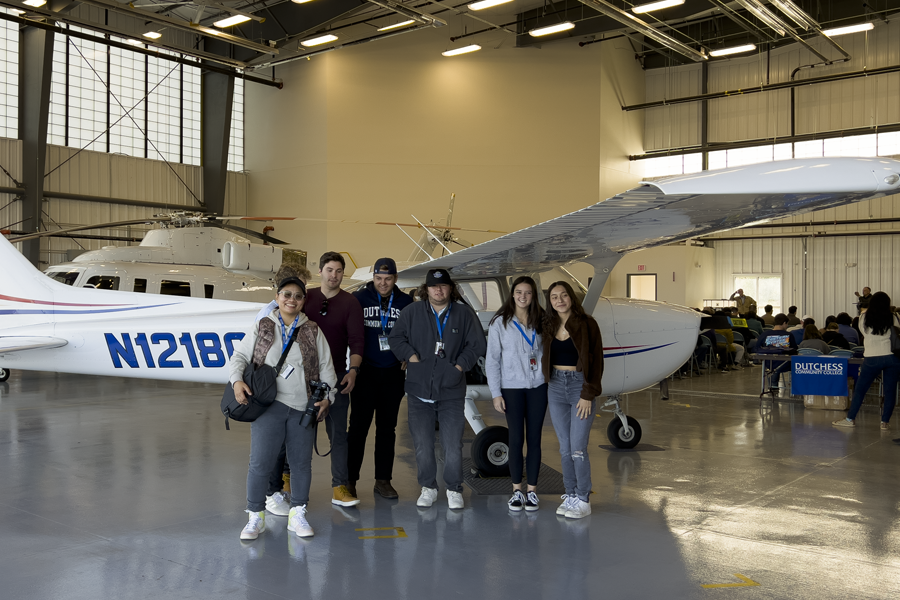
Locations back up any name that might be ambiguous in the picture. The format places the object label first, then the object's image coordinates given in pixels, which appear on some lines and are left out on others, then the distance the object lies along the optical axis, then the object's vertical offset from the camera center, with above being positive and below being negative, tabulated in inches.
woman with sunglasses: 154.7 -17.5
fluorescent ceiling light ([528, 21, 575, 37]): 647.1 +245.1
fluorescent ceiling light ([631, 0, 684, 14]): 554.3 +232.1
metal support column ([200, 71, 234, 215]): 813.9 +194.0
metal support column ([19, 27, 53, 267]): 659.4 +172.2
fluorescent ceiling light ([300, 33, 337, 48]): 637.3 +230.7
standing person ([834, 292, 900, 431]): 290.2 -16.0
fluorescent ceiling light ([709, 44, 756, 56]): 661.9 +233.8
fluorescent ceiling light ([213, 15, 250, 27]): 575.4 +224.8
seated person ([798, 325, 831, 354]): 373.3 -17.0
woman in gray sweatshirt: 175.9 -15.2
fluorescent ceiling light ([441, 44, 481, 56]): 700.7 +246.7
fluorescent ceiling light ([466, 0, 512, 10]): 562.0 +230.9
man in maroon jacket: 176.2 -4.8
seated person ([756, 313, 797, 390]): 387.9 -18.8
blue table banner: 347.9 -31.1
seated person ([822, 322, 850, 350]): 428.5 -16.7
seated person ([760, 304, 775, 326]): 673.8 -6.6
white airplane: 168.1 -1.5
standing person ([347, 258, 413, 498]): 184.4 -15.7
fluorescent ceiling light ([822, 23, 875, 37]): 599.8 +231.1
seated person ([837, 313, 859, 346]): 445.4 -11.5
